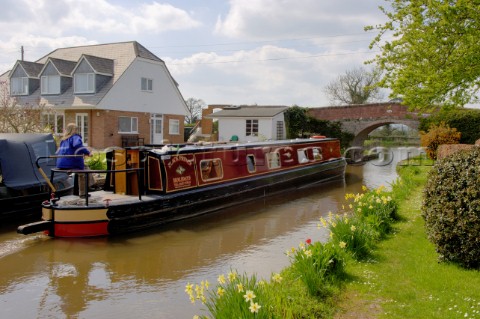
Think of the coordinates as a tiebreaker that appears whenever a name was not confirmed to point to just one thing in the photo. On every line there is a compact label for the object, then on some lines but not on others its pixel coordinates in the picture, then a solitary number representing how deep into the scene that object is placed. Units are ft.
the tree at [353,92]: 154.71
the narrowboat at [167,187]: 26.35
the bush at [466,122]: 75.77
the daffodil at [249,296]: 11.63
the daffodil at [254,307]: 11.23
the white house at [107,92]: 75.51
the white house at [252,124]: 93.40
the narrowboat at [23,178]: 29.35
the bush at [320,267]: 15.33
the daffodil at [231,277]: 12.90
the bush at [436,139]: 60.54
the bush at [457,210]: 16.14
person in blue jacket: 28.06
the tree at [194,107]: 176.58
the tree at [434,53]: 26.63
